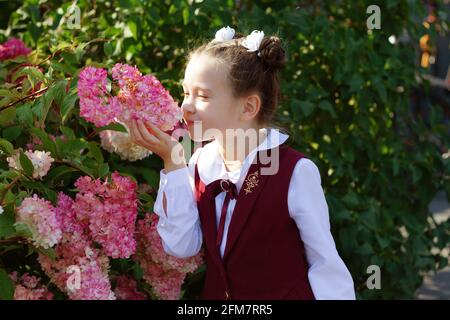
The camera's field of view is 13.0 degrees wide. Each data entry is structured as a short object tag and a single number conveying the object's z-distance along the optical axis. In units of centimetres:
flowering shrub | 336
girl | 335
